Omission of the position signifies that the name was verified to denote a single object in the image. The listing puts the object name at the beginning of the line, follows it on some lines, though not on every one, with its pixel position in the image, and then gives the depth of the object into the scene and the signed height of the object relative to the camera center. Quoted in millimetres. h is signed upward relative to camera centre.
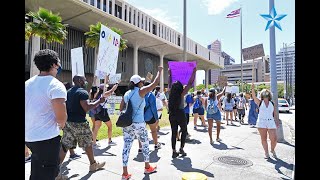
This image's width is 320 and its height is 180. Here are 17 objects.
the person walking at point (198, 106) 10122 -655
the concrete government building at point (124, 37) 28719 +9360
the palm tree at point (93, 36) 27659 +6549
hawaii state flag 23688 +7771
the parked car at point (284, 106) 24692 -1613
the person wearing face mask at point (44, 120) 2447 -313
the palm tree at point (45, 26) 20016 +5642
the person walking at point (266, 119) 5676 -682
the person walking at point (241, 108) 12984 -949
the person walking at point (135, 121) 4078 -541
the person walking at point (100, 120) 6311 -790
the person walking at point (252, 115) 10521 -1109
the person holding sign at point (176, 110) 5625 -461
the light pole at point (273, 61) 8399 +1080
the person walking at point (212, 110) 7121 -581
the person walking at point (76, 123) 4117 -575
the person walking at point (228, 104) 11969 -682
